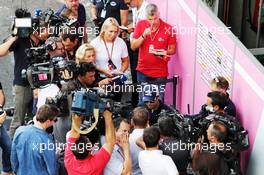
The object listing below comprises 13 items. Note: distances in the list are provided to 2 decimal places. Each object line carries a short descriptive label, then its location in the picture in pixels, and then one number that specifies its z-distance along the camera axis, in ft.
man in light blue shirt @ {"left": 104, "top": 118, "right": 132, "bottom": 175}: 35.53
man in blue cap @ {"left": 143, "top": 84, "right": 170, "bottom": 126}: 44.14
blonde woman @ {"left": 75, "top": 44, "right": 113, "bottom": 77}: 47.09
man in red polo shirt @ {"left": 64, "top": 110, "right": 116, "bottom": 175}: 34.45
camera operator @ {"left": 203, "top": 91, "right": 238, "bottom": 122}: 40.11
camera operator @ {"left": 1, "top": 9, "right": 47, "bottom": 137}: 48.19
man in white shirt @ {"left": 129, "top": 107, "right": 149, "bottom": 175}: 37.68
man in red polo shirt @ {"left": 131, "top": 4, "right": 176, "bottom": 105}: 51.26
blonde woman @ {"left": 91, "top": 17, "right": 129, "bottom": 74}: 49.96
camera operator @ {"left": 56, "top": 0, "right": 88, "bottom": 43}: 56.66
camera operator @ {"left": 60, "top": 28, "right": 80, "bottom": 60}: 48.83
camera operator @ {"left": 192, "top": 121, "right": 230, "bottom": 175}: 33.09
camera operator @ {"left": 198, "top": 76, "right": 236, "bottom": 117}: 41.56
